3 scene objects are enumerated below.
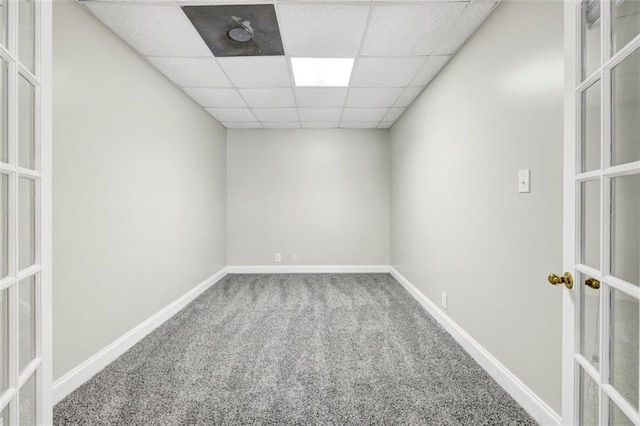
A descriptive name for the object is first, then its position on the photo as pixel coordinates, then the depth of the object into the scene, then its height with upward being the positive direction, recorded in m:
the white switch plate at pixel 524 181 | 1.58 +0.18
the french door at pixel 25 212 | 0.92 +0.00
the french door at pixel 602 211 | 0.83 +0.01
